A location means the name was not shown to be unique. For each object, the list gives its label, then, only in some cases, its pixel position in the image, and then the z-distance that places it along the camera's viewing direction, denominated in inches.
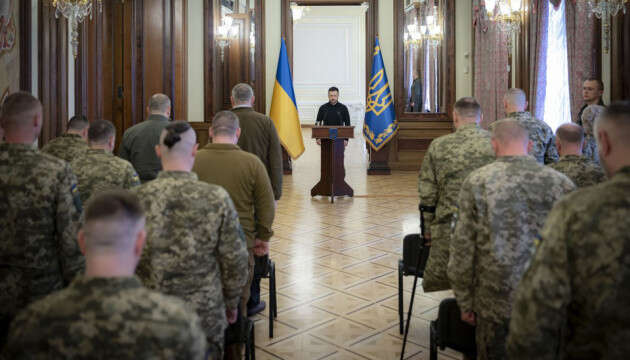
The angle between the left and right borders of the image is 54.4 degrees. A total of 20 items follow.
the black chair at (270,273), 138.2
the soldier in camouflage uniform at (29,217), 92.3
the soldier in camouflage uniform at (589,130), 168.1
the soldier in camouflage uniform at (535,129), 167.3
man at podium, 386.9
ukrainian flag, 401.1
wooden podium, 335.6
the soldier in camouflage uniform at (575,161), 122.7
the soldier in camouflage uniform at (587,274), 59.6
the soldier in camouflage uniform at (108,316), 51.0
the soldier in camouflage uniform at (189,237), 88.1
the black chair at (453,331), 102.6
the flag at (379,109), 457.1
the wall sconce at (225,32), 407.8
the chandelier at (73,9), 195.9
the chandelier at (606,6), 197.0
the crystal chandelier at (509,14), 266.7
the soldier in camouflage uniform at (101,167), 124.6
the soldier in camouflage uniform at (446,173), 134.3
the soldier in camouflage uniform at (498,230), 95.1
